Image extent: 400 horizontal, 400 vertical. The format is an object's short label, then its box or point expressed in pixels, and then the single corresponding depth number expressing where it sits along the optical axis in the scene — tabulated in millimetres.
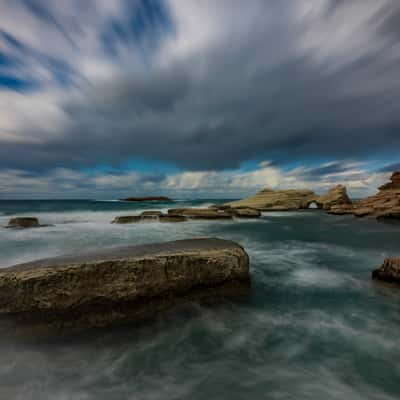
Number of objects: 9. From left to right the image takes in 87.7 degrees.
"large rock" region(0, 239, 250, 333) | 3217
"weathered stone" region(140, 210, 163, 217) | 19938
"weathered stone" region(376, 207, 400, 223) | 21575
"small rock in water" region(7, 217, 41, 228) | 15461
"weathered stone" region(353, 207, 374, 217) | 23938
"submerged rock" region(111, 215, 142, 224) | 18359
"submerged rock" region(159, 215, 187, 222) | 19403
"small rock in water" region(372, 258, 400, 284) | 4741
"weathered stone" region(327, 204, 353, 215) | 27594
